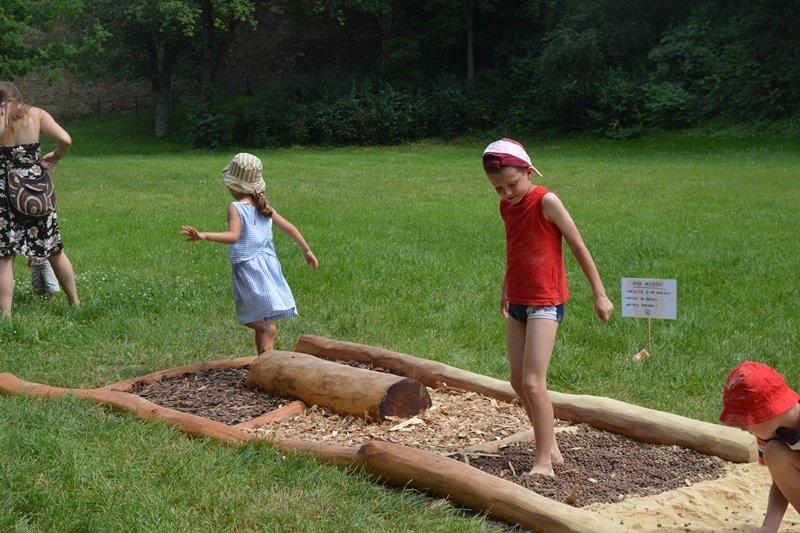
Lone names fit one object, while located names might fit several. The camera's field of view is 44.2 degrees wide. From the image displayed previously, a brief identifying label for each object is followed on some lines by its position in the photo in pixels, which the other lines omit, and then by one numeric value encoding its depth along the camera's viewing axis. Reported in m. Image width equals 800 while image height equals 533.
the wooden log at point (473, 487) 4.02
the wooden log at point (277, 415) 5.74
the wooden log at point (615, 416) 5.03
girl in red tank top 4.71
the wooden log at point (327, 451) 4.76
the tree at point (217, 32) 36.97
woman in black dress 8.29
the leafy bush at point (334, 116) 37.53
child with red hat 3.73
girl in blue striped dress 6.72
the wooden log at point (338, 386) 5.75
